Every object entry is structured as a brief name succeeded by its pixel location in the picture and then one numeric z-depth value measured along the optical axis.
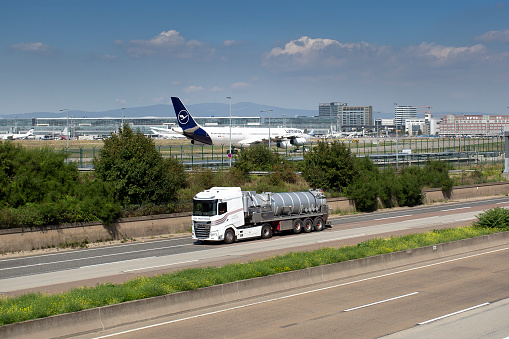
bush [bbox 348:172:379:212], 52.38
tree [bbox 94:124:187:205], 39.84
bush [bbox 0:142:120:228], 33.00
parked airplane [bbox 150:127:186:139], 111.46
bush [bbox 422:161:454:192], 62.59
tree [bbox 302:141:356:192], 54.72
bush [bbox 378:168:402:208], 54.60
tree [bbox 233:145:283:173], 59.19
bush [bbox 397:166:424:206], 56.75
